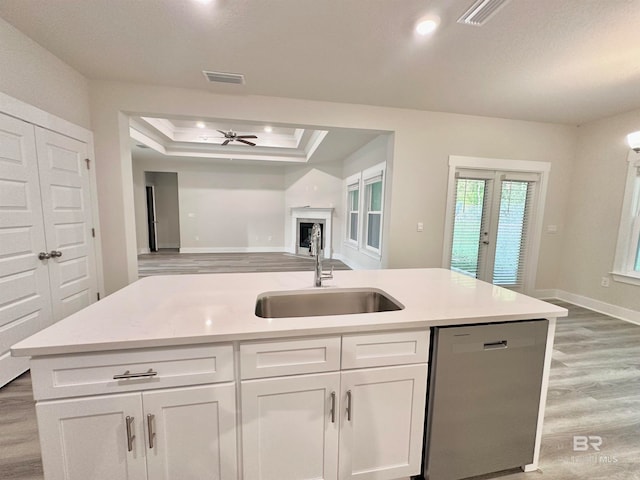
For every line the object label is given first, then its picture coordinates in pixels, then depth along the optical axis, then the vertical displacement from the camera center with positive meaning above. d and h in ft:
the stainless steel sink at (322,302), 5.23 -1.76
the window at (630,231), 11.37 -0.43
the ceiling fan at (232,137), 16.94 +4.67
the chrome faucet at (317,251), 5.49 -0.77
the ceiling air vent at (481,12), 5.71 +4.52
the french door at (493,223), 13.07 -0.28
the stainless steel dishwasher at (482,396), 4.15 -2.83
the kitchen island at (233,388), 3.26 -2.32
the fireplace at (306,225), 24.04 -1.13
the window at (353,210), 20.75 +0.32
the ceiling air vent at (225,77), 9.07 +4.53
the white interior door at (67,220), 7.76 -0.40
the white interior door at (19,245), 6.56 -1.00
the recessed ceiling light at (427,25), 6.39 +4.56
